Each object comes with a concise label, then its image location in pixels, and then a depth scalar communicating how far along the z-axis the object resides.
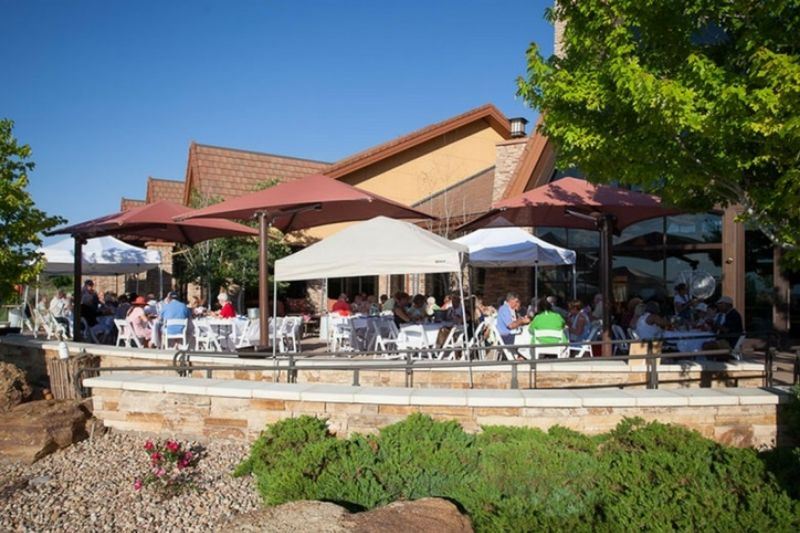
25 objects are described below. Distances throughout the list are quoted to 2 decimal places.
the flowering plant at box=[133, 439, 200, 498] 5.43
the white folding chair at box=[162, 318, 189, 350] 10.96
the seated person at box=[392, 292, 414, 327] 10.77
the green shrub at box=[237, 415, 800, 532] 4.33
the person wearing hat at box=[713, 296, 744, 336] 9.12
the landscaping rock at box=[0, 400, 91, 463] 6.36
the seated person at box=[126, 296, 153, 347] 11.72
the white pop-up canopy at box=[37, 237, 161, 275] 16.11
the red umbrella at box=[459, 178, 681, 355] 8.94
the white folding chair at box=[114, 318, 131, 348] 11.77
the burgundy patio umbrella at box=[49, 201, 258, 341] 11.13
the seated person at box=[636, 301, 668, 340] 9.40
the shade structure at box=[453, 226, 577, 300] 12.29
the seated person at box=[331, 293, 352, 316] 12.62
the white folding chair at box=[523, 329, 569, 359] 8.77
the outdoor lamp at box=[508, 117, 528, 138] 20.17
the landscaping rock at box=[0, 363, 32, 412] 7.57
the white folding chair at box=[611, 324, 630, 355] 10.82
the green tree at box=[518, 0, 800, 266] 5.55
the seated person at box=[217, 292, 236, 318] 11.90
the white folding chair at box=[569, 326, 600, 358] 9.69
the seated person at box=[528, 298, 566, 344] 8.84
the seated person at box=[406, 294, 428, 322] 11.15
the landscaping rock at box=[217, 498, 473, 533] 3.56
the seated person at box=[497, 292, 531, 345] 10.05
